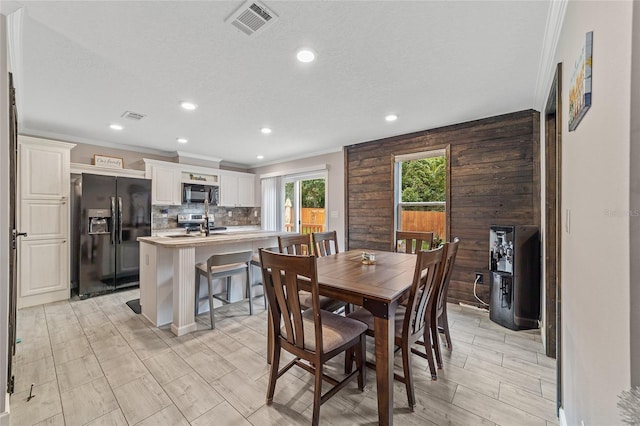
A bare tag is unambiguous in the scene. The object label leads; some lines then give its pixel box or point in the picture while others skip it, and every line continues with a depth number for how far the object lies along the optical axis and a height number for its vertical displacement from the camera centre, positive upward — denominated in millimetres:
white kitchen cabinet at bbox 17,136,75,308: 3398 -85
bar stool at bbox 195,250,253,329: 2748 -610
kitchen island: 2668 -658
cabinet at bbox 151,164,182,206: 4770 +491
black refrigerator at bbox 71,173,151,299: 3754 -282
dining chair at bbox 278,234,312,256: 2556 -299
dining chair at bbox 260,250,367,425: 1460 -727
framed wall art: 955 +508
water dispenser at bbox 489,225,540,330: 2701 -669
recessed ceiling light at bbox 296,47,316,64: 1959 +1177
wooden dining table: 1477 -482
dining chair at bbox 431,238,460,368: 1832 -647
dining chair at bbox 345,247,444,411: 1573 -712
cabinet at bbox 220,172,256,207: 5887 +524
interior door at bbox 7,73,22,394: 1713 -112
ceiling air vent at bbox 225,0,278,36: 1545 +1182
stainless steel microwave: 5215 +392
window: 3811 +307
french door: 5406 +207
